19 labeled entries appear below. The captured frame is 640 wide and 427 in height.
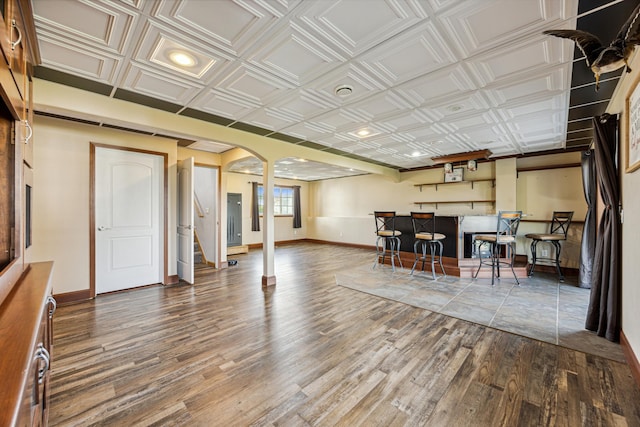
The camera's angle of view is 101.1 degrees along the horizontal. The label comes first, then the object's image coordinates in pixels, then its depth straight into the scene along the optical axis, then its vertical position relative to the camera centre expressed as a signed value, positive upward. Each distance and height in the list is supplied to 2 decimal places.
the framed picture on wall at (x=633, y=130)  1.84 +0.60
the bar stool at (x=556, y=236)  4.68 -0.44
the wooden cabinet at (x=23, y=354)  0.52 -0.36
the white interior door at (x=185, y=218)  4.40 -0.14
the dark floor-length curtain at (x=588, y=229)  4.13 -0.28
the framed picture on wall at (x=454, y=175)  6.52 +0.91
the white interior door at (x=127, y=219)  3.81 -0.13
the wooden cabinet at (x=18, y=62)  1.15 +0.79
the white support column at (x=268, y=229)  4.25 -0.30
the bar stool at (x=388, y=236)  5.10 -0.48
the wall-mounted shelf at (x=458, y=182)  6.16 +0.73
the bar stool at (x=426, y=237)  4.66 -0.46
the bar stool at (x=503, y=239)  4.28 -0.46
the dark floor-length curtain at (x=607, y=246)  2.42 -0.33
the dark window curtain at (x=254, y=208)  8.45 +0.08
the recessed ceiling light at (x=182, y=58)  2.09 +1.24
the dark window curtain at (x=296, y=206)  9.75 +0.17
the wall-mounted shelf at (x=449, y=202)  6.26 +0.24
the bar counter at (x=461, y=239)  4.86 -0.52
